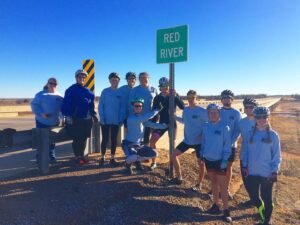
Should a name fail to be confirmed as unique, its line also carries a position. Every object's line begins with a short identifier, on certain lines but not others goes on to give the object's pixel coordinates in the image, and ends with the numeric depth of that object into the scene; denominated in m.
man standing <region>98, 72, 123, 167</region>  4.45
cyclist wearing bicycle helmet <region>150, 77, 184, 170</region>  4.26
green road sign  3.98
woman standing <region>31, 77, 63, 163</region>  4.34
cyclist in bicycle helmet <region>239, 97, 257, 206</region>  3.46
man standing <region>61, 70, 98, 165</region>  4.26
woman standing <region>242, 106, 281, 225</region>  3.05
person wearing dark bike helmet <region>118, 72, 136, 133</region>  4.52
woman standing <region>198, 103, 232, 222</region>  3.30
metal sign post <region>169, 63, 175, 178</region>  4.14
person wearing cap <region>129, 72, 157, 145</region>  4.43
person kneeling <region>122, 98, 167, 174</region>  4.06
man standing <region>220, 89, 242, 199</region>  3.58
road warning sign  6.05
